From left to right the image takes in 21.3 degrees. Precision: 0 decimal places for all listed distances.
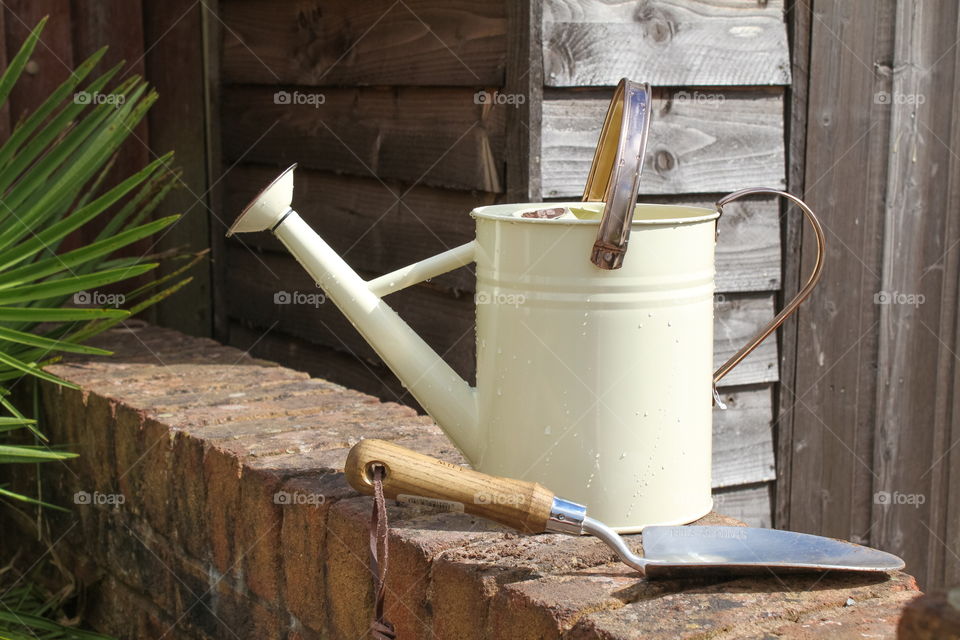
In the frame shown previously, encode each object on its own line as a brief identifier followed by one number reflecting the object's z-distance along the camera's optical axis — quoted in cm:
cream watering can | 153
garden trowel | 148
